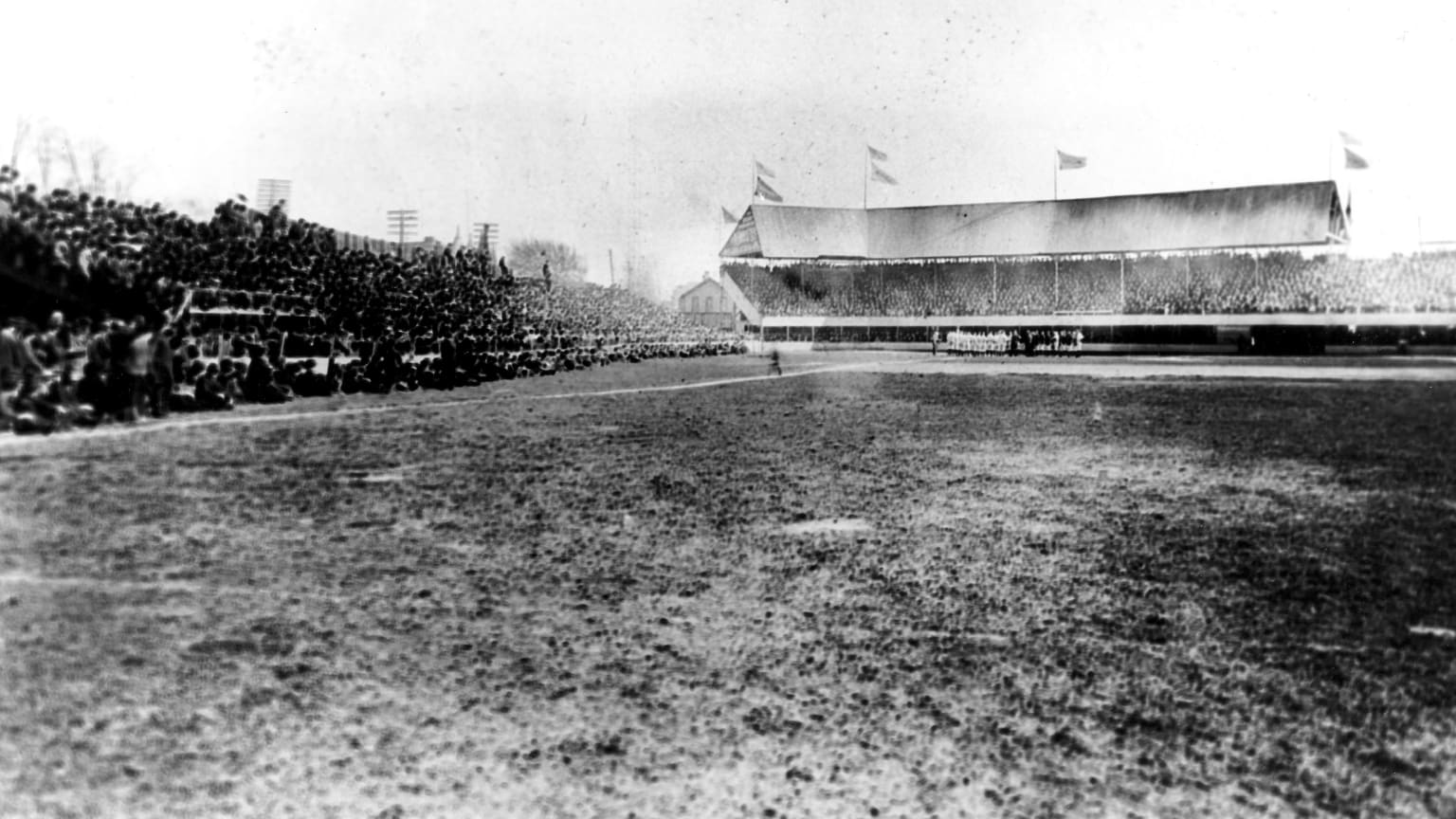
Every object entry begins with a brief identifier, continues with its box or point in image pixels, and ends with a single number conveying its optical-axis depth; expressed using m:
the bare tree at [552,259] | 56.58
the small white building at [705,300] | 88.07
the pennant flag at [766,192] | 43.78
